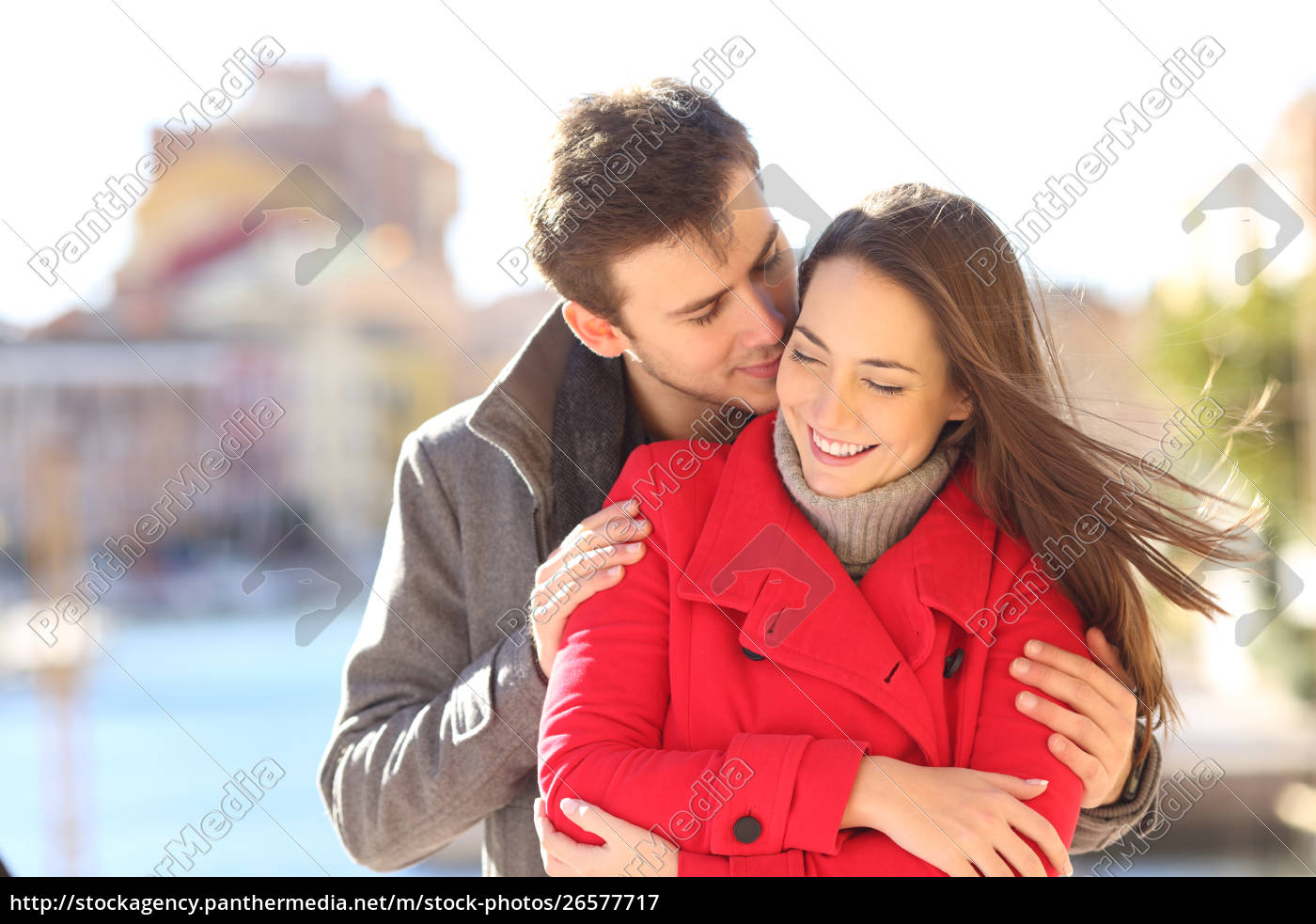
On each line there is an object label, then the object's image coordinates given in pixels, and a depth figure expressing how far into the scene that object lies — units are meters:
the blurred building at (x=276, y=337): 33.82
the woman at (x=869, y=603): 2.53
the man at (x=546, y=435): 2.77
